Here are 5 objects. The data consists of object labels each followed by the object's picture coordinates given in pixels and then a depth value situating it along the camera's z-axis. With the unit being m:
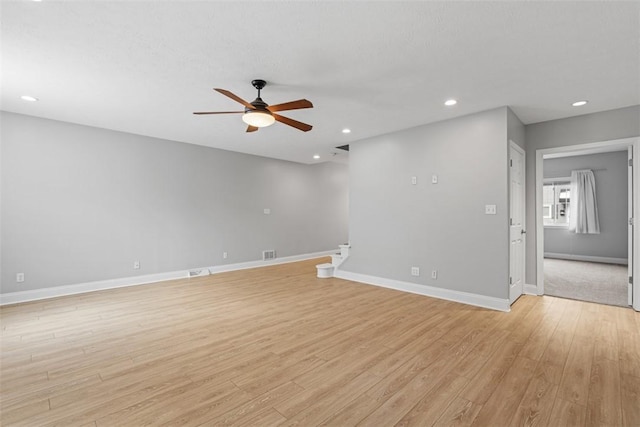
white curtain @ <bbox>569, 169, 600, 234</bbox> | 6.77
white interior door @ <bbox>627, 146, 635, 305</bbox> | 3.72
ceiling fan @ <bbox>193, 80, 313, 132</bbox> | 2.77
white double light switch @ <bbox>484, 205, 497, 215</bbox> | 3.73
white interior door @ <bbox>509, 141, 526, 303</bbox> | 3.81
